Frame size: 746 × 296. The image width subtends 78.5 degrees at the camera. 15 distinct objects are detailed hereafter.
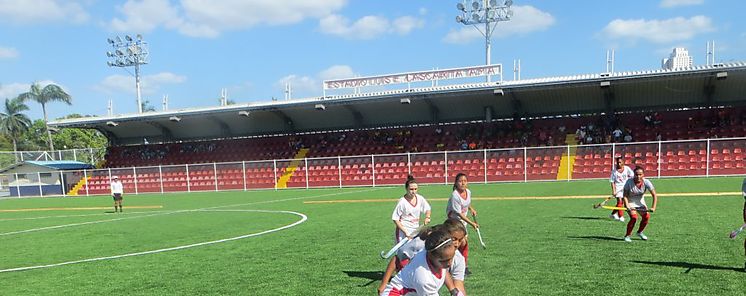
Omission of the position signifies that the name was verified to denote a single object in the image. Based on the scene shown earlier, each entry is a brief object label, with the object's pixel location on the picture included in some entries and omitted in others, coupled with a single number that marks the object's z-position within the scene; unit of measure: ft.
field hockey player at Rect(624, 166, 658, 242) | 30.01
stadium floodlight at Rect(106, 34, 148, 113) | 175.52
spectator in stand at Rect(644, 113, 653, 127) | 94.71
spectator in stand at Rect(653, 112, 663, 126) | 94.53
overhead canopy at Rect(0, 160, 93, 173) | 117.29
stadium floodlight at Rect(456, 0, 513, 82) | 121.47
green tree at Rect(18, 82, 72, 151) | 220.43
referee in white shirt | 66.90
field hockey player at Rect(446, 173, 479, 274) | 24.50
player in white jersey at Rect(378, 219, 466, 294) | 12.56
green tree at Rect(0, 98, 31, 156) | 238.68
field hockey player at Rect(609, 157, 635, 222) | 42.11
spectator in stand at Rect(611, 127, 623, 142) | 91.97
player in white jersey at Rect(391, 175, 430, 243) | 23.31
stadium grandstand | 79.95
